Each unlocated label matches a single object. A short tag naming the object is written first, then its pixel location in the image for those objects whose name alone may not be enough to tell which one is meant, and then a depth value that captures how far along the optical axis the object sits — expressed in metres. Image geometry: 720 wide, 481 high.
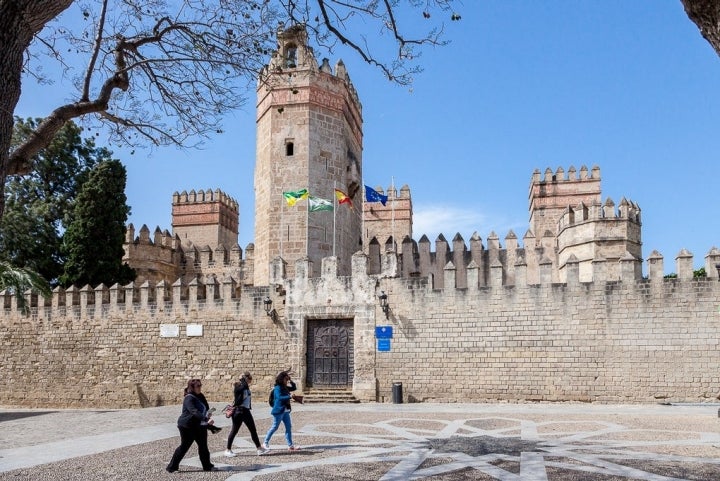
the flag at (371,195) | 22.17
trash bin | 17.42
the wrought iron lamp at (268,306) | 18.97
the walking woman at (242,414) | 9.08
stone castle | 16.23
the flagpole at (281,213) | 21.53
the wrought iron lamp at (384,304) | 18.05
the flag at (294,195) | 20.86
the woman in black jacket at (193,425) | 7.86
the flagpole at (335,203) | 22.26
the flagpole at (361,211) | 25.28
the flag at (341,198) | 21.92
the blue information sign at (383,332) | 18.08
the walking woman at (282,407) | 9.33
